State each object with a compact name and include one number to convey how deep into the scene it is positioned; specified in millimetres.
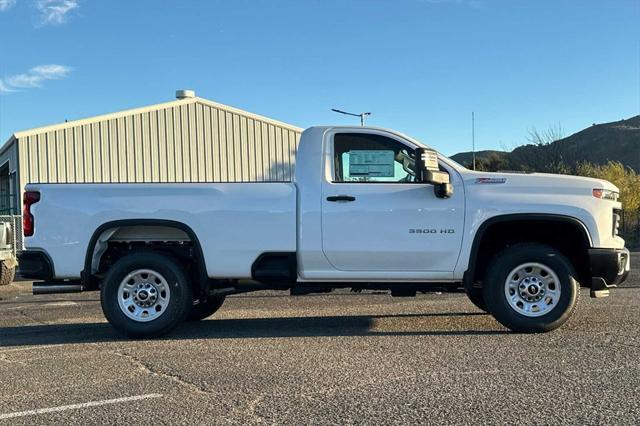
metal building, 21562
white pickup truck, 6742
